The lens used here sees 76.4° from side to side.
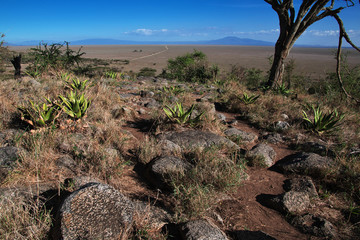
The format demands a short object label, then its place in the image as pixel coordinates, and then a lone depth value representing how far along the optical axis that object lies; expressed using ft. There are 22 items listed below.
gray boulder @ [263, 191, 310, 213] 9.05
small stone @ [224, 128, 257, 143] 15.10
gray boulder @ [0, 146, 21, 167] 8.80
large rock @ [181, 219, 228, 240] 6.88
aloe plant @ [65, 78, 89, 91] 19.60
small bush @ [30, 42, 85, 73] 27.71
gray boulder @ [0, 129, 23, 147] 10.80
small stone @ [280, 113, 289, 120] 18.69
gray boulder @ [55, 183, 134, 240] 6.19
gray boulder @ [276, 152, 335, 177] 11.34
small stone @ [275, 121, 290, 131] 16.90
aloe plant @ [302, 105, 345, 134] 15.99
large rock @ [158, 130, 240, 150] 12.99
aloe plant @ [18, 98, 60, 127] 12.12
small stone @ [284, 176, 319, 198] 10.00
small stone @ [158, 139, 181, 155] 11.87
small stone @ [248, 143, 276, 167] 12.56
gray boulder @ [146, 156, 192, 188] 9.71
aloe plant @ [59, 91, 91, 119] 13.29
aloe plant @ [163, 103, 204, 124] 15.23
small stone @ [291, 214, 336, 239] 7.75
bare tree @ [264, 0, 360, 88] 22.95
